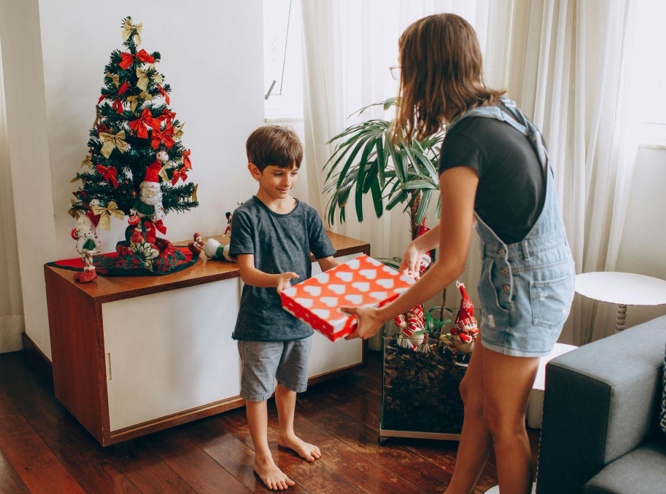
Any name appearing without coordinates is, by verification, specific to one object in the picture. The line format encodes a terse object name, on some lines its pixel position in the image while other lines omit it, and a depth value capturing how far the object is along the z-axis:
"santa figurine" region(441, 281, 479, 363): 2.03
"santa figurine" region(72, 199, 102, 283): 2.02
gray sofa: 1.33
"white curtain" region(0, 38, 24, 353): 2.69
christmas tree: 2.03
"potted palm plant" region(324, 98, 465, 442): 2.06
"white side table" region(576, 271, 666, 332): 1.89
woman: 1.26
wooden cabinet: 1.98
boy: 1.80
